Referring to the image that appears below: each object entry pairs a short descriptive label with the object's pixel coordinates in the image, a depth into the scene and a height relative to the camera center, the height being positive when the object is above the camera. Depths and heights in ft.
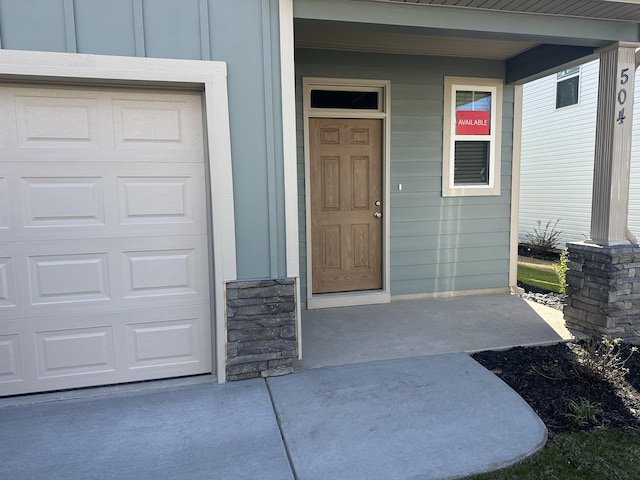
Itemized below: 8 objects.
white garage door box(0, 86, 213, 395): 9.36 -1.01
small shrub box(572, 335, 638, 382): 10.21 -4.42
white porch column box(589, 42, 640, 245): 12.42 +1.30
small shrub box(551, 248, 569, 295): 18.03 -3.63
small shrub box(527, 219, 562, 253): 31.47 -3.78
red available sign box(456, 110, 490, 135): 17.39 +2.63
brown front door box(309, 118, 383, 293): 16.20 -0.53
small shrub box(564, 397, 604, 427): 8.59 -4.58
